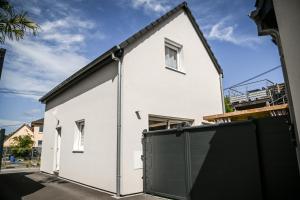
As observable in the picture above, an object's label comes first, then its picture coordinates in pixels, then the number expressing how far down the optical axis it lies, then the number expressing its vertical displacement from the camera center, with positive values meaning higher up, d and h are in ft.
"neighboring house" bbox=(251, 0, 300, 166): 7.00 +3.48
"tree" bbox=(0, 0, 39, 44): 17.52 +10.41
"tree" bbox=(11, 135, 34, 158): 87.61 -0.70
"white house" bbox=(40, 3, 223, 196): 22.17 +5.64
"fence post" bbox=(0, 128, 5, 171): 20.92 +0.90
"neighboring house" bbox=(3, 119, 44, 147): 117.06 +9.00
